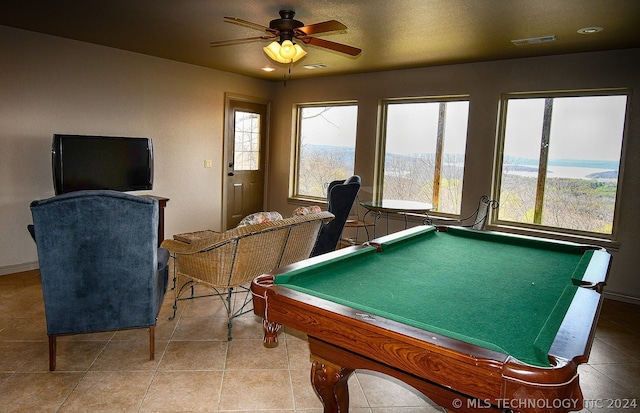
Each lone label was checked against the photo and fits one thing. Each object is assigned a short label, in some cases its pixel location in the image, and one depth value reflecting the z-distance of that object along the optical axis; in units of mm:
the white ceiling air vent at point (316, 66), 5887
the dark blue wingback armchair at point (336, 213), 4301
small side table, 4846
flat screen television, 4605
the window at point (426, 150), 5812
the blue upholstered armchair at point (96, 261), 2537
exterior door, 6957
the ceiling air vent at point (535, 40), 4188
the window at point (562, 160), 4785
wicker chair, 3098
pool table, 1206
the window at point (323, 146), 6884
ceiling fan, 3402
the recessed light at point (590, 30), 3807
